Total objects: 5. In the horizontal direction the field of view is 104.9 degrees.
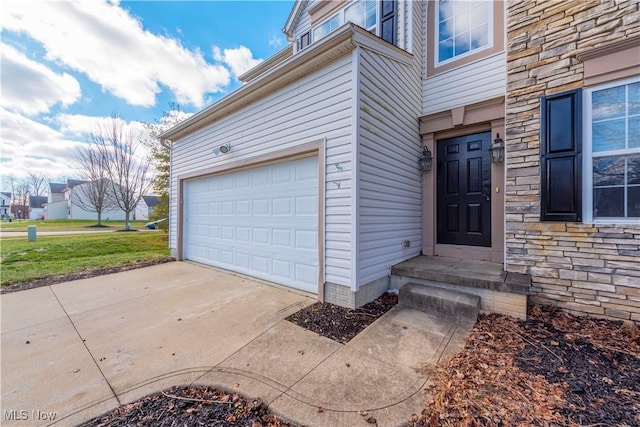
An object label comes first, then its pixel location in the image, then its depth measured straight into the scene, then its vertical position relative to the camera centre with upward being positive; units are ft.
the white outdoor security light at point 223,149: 17.07 +4.50
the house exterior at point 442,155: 9.45 +2.98
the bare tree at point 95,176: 48.67 +7.73
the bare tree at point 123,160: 47.03 +10.57
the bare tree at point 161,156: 35.91 +8.36
